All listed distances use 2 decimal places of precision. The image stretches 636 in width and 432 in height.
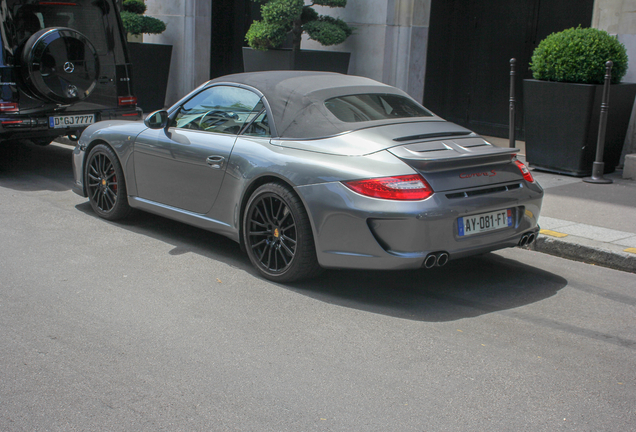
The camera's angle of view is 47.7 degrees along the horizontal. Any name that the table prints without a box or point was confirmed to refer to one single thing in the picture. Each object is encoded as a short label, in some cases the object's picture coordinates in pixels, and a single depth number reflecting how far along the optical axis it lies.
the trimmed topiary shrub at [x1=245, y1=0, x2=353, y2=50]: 10.98
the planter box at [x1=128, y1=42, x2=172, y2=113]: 13.91
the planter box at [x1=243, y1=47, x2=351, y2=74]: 11.48
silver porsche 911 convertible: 4.39
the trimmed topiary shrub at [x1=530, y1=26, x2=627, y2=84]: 8.37
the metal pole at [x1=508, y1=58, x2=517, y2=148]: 8.63
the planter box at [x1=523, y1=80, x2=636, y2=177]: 8.40
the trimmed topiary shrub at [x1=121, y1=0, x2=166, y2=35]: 13.88
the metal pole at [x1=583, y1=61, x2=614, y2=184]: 7.98
